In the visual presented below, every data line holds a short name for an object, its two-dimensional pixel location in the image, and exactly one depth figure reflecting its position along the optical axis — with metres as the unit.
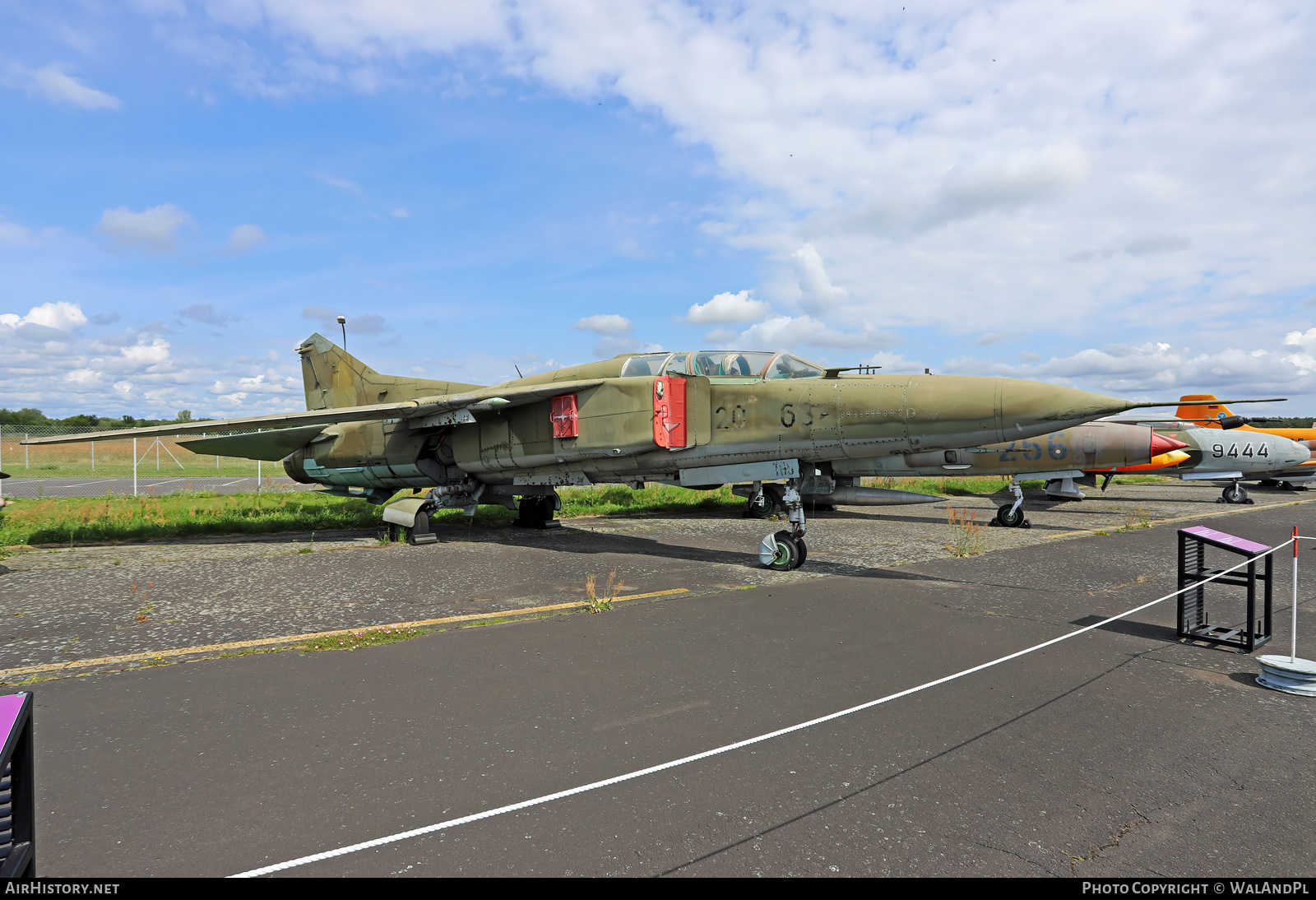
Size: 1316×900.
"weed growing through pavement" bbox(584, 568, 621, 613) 6.80
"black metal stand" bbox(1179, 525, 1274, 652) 5.31
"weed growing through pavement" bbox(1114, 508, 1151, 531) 14.01
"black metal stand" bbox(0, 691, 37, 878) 1.55
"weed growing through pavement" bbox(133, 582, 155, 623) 6.42
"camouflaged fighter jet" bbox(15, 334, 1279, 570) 7.60
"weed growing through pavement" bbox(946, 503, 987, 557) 10.73
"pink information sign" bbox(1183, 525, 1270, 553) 5.44
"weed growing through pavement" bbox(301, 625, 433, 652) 5.46
